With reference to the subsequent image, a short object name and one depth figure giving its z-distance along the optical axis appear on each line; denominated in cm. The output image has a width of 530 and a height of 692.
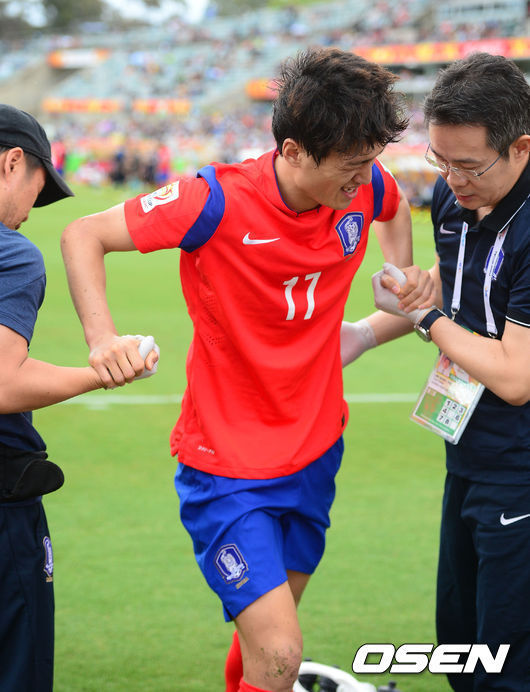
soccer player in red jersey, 293
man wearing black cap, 264
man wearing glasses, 306
